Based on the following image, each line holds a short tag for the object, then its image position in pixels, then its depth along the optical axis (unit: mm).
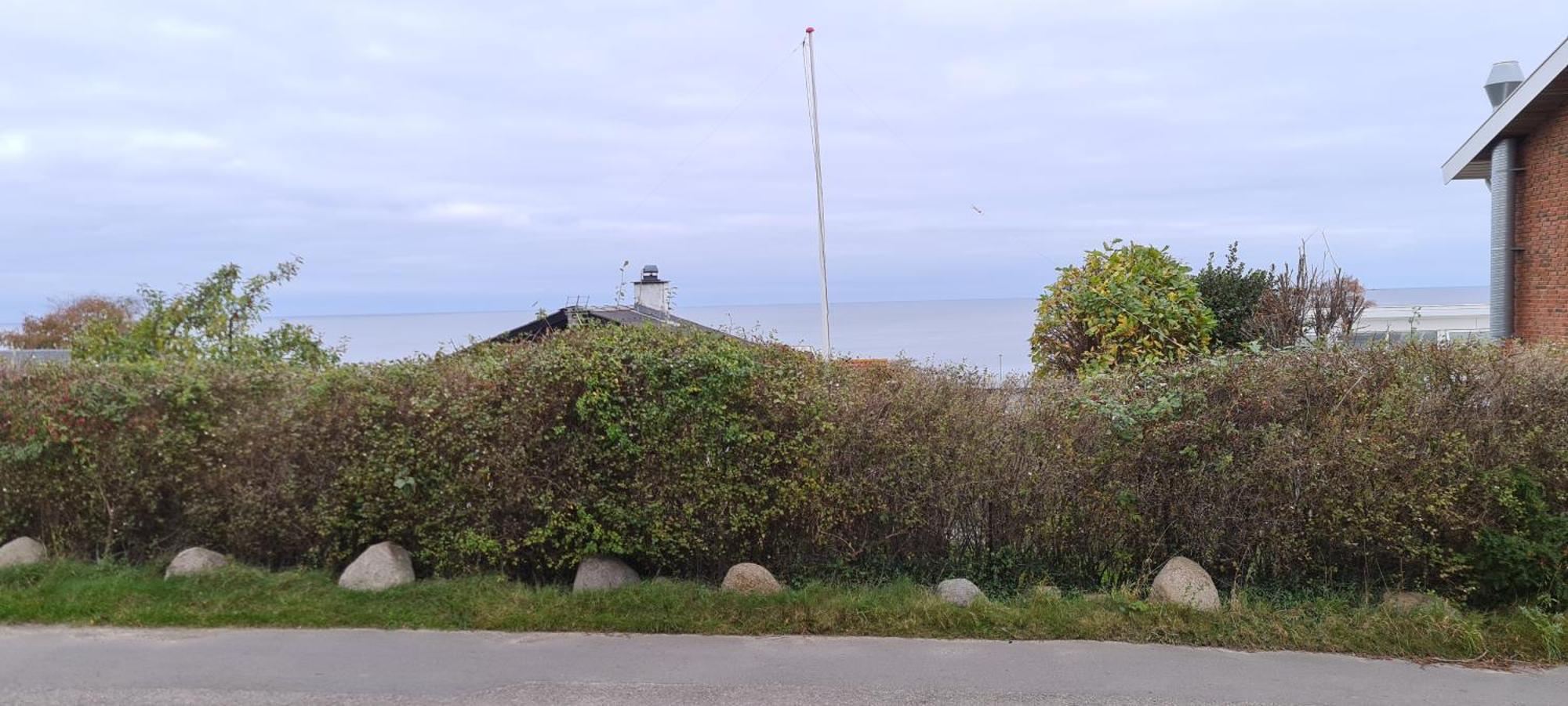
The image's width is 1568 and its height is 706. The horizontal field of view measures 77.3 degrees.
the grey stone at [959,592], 5889
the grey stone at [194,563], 6484
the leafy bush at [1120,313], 12031
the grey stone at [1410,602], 5541
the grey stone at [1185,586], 5715
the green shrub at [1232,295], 17531
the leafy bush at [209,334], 9281
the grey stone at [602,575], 6133
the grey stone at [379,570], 6223
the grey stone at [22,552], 6797
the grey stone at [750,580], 6062
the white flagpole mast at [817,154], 16453
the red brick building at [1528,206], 13430
